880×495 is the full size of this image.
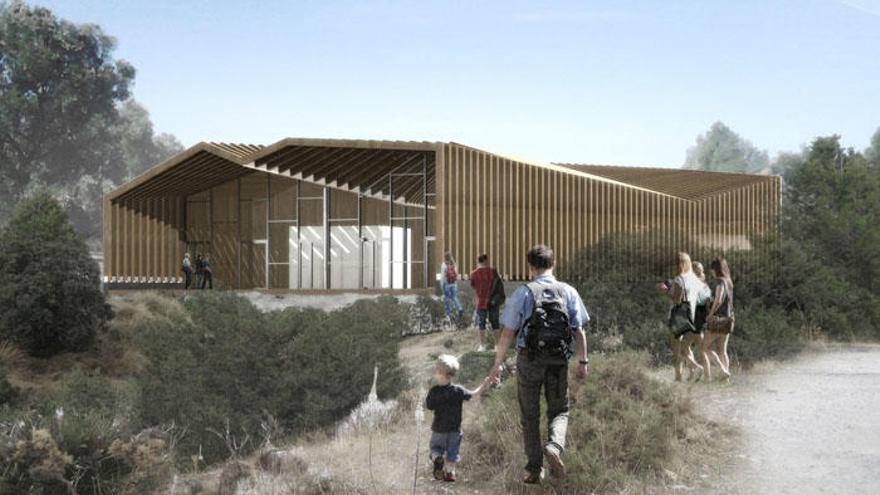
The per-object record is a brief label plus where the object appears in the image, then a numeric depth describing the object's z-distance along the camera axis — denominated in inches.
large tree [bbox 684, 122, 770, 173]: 5029.5
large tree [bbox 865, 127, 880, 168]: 3619.6
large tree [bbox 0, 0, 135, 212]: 2459.4
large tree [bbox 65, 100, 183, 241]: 2898.6
